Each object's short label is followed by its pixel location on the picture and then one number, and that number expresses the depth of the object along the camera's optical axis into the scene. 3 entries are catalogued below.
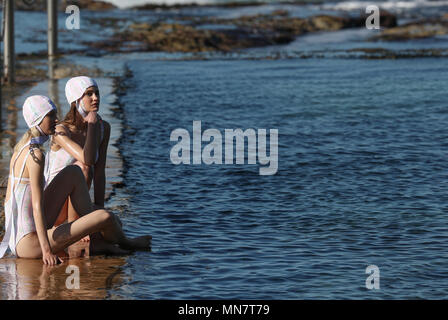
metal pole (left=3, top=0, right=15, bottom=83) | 39.87
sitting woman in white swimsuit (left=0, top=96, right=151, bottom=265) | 13.40
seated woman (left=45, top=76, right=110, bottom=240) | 14.67
